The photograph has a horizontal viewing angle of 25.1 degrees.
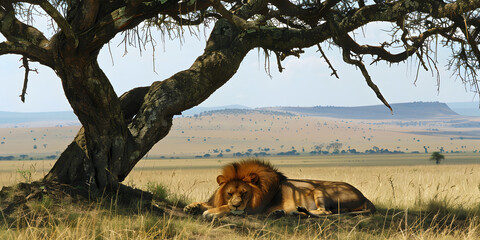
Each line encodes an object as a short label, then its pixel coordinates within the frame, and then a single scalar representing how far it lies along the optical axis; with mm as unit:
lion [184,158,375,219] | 17109
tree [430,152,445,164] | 100062
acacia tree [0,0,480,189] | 15453
